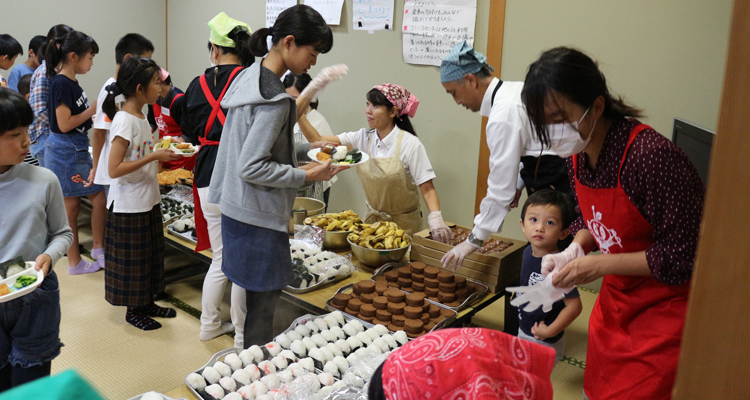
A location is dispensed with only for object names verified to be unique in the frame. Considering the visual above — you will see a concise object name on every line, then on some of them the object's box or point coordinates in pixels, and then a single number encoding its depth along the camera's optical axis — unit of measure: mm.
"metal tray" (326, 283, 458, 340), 2011
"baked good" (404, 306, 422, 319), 2012
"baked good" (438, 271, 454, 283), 2230
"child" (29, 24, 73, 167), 3752
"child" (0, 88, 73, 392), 1638
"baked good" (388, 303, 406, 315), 2051
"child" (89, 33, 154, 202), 3133
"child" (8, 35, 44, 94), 4773
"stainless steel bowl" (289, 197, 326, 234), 3174
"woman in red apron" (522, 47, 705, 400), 1108
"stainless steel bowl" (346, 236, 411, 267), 2521
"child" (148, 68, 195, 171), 3854
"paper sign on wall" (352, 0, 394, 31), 4215
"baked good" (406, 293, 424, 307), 2066
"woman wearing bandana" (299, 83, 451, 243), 3021
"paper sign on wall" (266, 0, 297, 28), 4934
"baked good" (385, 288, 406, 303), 2109
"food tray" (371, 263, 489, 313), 2154
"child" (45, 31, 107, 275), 3535
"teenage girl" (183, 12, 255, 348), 2457
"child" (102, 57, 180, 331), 2812
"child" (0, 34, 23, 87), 4473
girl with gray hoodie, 1746
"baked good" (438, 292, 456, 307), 2180
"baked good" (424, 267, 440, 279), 2297
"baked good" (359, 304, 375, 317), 2062
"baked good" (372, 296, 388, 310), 2078
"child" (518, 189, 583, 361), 1936
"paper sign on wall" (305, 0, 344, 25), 4566
